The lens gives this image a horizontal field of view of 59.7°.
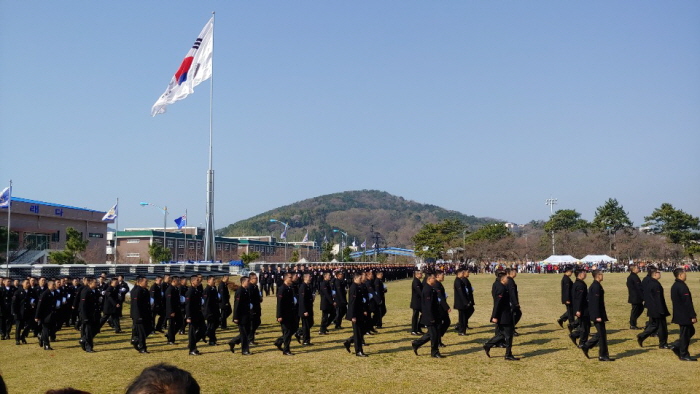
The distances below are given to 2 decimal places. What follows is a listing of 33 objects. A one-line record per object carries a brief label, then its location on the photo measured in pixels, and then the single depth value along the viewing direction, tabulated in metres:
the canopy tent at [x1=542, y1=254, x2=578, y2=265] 75.56
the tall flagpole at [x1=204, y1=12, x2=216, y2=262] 51.75
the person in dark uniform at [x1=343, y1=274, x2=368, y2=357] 15.08
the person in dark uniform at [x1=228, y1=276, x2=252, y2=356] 15.53
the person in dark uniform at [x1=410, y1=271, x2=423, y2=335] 18.38
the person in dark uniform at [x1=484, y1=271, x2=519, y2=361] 14.14
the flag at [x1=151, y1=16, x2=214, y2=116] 39.25
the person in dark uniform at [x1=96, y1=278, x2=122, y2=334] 18.34
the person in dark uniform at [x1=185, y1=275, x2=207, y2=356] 15.67
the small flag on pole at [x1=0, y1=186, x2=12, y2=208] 39.94
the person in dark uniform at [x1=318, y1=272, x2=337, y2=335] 18.83
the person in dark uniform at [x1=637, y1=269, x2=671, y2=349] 14.84
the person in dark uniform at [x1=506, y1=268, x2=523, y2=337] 15.48
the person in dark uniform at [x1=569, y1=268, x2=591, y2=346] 14.71
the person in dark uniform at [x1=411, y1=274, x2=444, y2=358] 14.40
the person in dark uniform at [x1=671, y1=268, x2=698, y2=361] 13.69
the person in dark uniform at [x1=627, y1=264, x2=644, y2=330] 18.45
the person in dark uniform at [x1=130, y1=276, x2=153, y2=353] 15.97
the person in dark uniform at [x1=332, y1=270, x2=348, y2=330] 20.89
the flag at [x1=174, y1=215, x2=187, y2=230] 61.86
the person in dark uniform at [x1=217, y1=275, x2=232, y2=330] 19.25
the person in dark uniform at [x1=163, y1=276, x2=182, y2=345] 16.95
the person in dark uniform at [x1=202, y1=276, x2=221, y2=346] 16.89
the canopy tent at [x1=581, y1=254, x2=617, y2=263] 74.23
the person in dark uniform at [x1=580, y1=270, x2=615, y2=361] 13.72
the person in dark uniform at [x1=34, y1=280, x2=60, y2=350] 17.12
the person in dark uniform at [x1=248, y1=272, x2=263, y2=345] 16.20
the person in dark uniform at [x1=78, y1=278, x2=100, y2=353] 16.47
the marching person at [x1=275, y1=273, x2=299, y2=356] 15.29
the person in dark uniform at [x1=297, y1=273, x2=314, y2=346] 16.95
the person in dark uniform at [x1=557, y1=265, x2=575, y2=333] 18.05
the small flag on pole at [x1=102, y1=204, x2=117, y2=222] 52.50
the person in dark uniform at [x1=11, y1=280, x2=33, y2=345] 18.47
